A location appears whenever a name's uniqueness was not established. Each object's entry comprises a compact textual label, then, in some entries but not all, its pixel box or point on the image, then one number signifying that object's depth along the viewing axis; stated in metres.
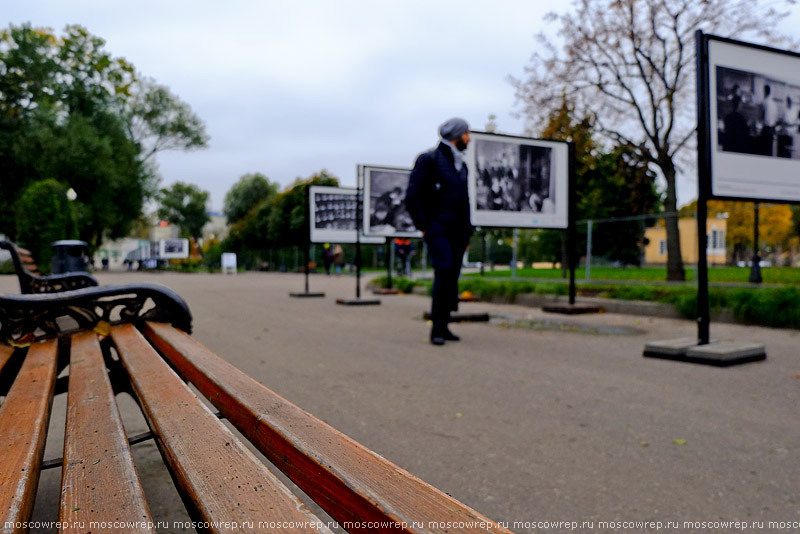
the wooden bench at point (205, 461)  0.92
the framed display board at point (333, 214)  13.61
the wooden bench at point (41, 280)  5.09
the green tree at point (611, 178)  14.33
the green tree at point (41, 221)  18.17
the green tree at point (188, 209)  94.25
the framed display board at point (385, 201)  11.90
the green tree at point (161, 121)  48.12
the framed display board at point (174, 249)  50.03
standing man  6.03
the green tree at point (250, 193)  69.38
